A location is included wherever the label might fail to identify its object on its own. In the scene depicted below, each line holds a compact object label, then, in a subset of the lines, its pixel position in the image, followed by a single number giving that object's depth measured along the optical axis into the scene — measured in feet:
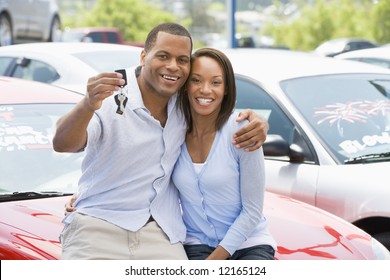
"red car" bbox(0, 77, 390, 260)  18.13
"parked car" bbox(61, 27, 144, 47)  134.53
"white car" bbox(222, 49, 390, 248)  24.58
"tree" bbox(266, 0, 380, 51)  226.50
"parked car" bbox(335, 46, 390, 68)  42.36
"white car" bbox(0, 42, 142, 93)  36.63
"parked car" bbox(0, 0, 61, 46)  72.15
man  15.61
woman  16.17
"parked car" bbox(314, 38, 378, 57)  119.09
